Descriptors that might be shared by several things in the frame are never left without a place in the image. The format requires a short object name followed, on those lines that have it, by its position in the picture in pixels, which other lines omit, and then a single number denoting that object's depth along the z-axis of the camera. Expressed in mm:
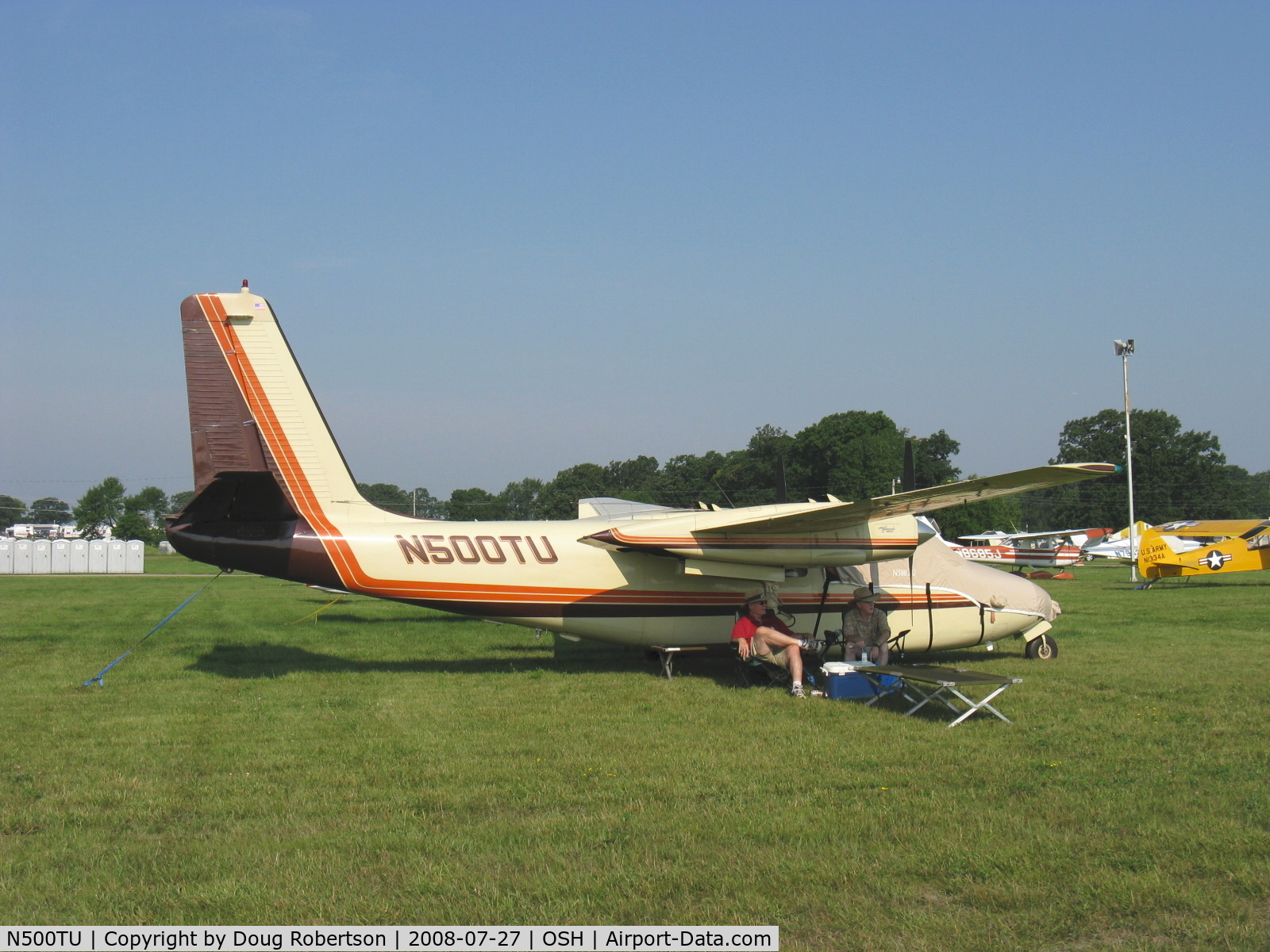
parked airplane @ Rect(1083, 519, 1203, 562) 43281
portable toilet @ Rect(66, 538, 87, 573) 56844
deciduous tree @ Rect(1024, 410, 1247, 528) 81312
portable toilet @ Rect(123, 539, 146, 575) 56719
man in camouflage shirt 11898
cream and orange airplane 11398
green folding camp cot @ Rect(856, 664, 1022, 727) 8977
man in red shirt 11031
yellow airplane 30859
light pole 38312
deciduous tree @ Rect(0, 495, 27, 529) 123800
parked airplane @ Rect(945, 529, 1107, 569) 40666
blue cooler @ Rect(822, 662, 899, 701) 10422
